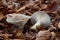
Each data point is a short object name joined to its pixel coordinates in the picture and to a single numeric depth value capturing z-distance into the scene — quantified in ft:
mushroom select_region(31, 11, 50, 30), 2.64
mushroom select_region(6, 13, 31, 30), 2.58
